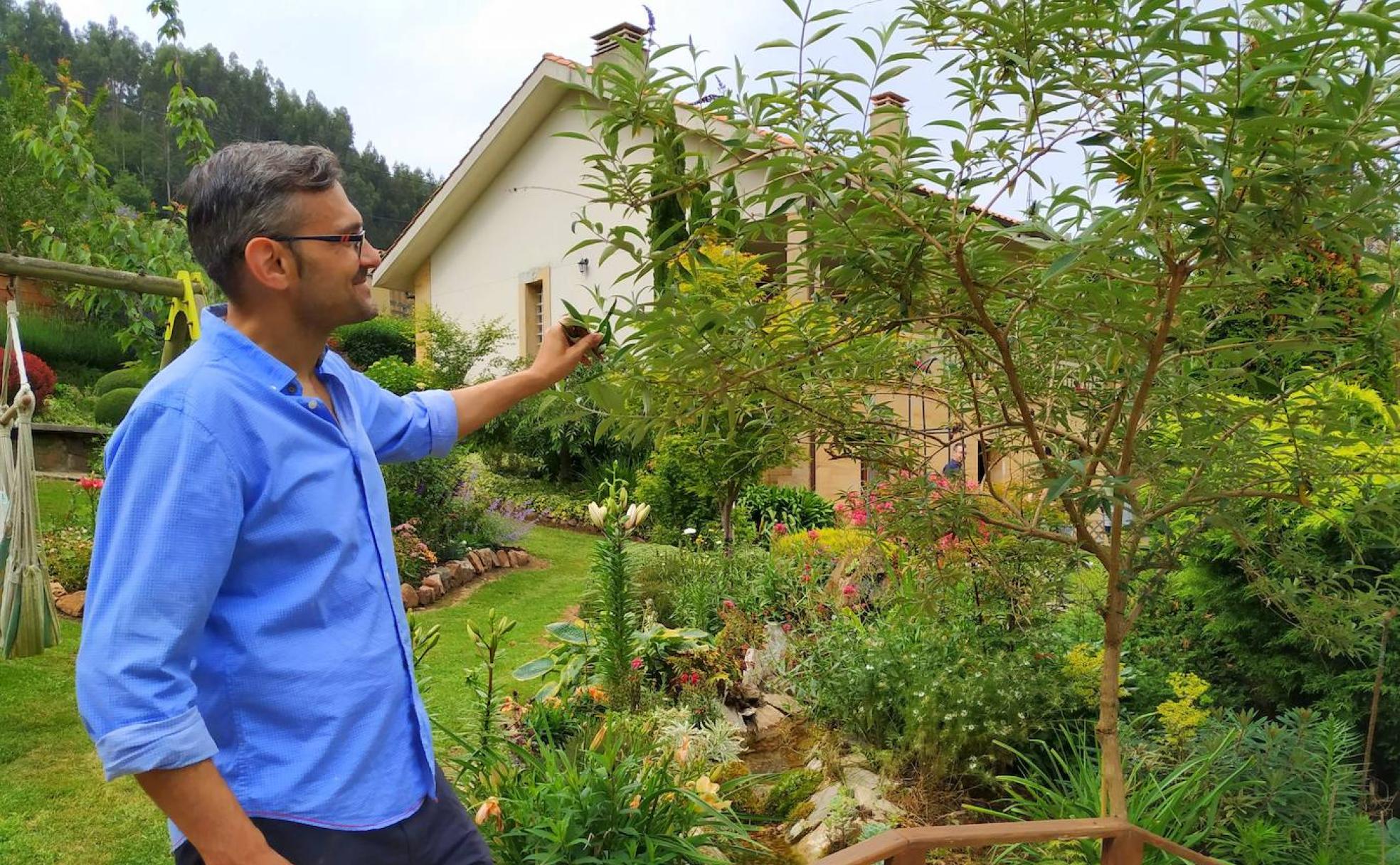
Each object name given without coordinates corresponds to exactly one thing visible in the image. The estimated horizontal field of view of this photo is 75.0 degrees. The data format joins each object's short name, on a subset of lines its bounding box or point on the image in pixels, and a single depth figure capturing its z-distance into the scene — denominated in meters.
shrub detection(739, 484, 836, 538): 9.74
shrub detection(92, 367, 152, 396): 13.01
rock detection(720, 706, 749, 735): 4.13
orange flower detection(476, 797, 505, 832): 2.52
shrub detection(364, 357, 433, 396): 13.67
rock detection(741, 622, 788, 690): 4.79
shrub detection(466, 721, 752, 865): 2.49
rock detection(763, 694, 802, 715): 4.43
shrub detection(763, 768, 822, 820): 3.41
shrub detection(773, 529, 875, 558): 6.21
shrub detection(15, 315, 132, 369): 15.54
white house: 13.26
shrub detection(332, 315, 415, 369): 21.47
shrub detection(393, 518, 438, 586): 7.16
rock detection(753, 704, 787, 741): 4.35
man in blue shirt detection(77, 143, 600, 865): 1.12
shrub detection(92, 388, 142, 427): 10.53
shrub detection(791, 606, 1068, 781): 3.39
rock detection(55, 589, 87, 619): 5.95
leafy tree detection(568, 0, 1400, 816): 1.01
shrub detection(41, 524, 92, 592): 6.33
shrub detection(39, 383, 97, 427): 11.96
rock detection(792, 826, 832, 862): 3.03
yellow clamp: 3.15
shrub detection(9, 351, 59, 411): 11.09
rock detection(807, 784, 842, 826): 3.22
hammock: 3.86
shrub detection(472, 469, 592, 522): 10.93
